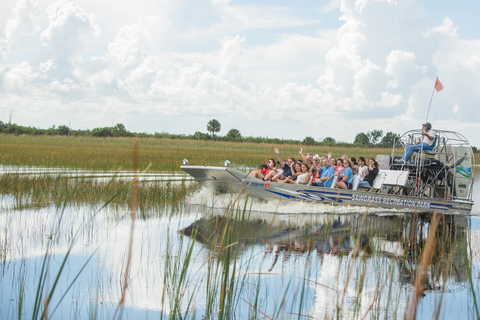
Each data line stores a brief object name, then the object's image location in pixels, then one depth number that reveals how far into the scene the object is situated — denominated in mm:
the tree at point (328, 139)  73575
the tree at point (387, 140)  64962
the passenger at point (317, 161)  15061
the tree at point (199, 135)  63153
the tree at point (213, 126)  96688
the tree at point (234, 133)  82312
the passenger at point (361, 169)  14062
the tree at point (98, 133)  52353
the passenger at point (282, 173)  14031
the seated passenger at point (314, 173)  13922
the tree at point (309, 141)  65275
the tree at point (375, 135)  83062
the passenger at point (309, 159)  14958
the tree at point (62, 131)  62822
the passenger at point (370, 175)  13977
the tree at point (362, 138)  85812
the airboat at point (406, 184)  13000
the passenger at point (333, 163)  14156
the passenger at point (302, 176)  13594
